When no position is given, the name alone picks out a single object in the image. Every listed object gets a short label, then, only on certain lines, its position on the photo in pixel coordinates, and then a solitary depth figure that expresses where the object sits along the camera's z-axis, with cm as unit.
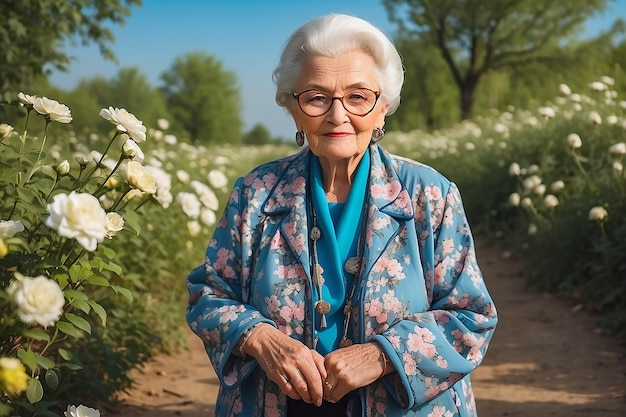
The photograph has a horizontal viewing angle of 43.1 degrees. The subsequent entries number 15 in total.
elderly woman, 222
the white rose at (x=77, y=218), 186
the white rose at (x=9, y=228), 204
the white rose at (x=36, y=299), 178
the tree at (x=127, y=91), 4752
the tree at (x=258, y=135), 8425
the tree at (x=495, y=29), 3247
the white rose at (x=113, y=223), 235
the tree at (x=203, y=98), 5100
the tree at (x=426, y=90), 3706
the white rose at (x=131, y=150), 250
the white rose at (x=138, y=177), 246
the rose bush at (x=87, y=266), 187
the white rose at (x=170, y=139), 676
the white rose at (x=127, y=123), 253
